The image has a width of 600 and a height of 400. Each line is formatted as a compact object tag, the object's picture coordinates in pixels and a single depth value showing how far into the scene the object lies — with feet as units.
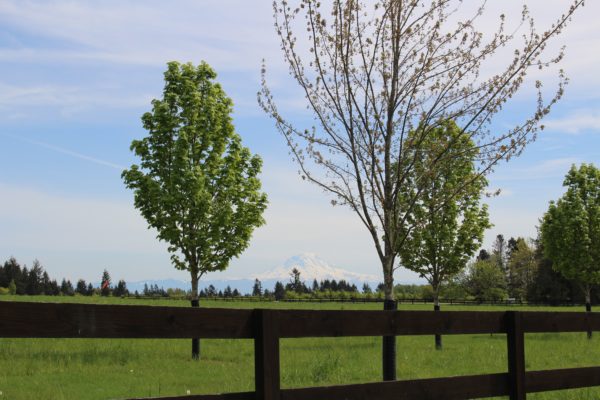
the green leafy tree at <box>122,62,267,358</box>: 60.23
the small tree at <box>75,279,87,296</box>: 547.49
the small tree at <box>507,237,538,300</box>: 386.07
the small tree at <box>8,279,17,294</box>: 381.97
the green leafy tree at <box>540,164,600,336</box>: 97.09
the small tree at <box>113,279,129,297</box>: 507.63
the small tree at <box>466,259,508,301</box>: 331.57
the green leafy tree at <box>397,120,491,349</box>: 70.59
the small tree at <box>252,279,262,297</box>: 518.45
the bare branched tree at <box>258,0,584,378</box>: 32.91
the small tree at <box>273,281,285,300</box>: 518.04
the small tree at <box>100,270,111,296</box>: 427.90
